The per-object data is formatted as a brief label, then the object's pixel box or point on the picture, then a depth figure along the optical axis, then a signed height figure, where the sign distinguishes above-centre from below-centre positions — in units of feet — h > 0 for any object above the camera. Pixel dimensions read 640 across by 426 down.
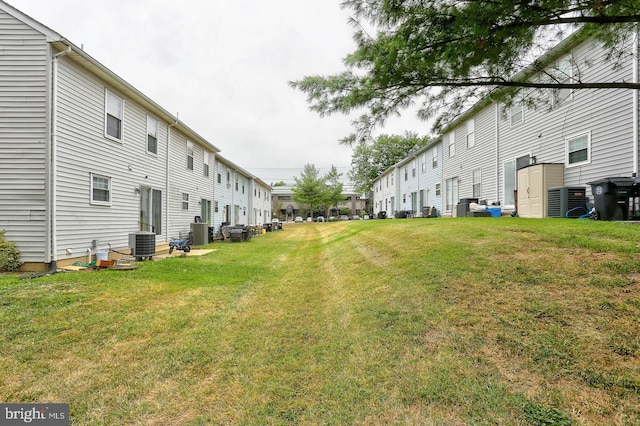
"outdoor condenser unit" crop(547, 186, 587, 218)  27.25 +1.49
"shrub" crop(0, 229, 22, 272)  21.06 -3.07
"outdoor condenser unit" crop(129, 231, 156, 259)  27.68 -2.96
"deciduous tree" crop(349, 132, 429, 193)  157.48 +31.78
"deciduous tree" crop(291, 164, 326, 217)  127.54 +11.30
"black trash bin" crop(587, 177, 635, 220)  22.34 +1.48
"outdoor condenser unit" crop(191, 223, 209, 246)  43.80 -3.01
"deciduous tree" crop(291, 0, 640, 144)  10.31 +6.67
